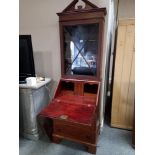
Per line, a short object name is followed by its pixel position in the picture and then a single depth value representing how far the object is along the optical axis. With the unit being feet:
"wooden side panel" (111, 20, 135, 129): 7.02
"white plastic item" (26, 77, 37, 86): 6.48
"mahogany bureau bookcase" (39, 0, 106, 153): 5.93
